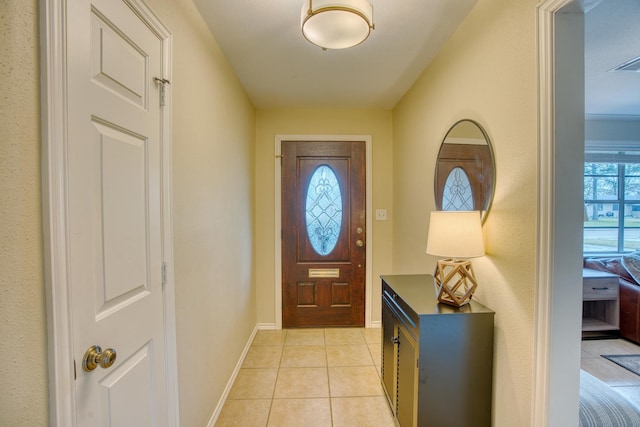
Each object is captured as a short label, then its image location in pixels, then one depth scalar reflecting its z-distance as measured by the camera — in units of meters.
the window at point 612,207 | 3.62
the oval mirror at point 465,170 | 1.46
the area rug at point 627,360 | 2.19
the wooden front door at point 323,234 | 3.06
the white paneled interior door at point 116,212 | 0.76
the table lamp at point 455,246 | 1.36
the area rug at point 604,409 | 1.41
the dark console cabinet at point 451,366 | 1.32
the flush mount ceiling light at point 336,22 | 1.20
